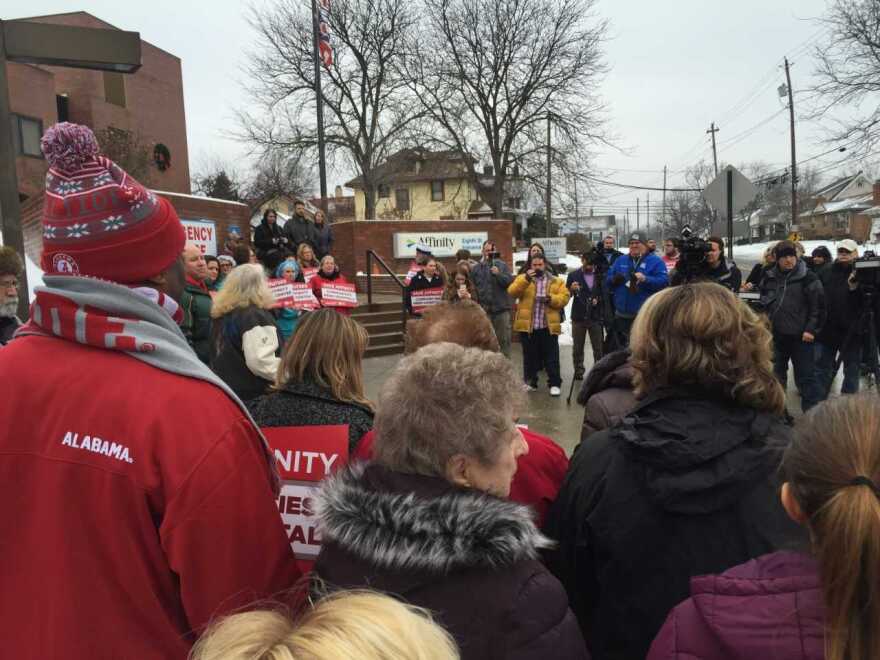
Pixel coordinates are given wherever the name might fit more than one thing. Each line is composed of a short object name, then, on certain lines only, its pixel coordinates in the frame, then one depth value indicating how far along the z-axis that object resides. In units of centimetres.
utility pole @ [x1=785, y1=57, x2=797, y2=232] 3352
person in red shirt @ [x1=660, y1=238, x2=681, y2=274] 1047
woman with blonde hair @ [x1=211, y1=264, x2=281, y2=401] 407
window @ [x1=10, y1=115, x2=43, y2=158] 2589
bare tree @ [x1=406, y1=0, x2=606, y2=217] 2892
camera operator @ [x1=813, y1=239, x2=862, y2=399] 691
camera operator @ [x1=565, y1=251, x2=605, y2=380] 893
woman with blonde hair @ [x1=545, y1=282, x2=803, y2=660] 161
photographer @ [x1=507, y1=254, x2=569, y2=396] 818
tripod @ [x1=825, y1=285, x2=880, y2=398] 660
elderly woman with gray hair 118
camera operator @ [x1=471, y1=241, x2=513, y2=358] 895
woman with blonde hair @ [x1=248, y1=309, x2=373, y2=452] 232
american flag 1570
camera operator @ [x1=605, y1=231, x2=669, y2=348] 796
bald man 485
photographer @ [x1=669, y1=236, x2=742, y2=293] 628
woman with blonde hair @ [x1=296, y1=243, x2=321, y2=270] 1025
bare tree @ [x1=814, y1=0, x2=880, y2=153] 1670
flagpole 1497
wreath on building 2765
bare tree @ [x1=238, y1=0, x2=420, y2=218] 2948
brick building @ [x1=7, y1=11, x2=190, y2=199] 2627
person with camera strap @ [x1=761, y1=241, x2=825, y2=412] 656
